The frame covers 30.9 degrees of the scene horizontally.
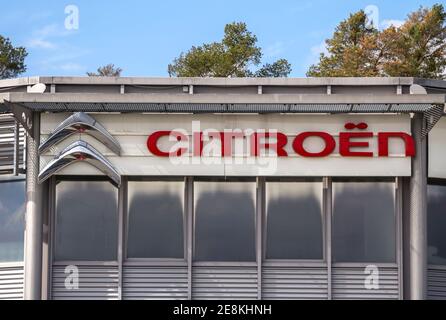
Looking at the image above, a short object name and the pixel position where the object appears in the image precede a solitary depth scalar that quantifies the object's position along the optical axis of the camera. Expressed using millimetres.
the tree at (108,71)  89625
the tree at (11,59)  71312
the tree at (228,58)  65875
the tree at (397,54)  64562
